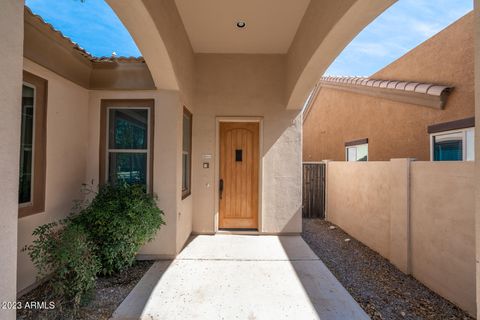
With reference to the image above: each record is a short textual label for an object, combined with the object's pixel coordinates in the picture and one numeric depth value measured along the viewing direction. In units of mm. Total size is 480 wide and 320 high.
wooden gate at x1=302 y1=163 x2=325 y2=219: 6793
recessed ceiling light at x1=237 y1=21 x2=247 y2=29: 4039
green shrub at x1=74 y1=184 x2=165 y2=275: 3043
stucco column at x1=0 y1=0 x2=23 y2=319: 1243
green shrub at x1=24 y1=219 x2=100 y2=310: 2373
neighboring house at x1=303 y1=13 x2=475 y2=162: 4621
